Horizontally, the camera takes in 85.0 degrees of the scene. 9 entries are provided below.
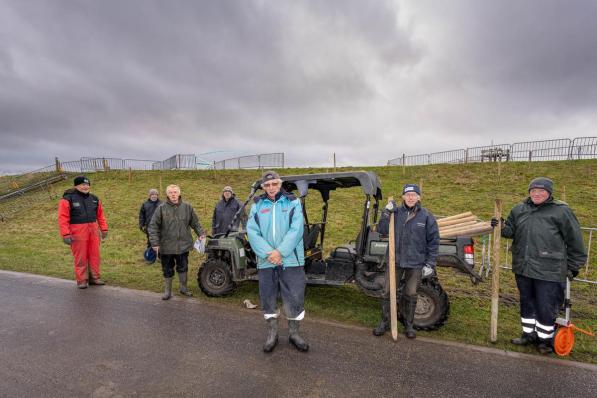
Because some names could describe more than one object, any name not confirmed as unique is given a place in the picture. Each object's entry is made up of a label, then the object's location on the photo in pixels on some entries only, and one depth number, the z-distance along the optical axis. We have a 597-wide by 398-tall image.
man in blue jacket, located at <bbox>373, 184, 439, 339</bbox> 3.96
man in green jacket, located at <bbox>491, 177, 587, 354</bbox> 3.67
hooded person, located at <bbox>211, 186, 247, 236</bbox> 7.23
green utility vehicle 4.30
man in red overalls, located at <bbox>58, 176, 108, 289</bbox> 6.01
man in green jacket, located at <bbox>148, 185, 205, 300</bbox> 5.45
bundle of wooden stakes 4.78
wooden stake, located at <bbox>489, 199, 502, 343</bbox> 3.93
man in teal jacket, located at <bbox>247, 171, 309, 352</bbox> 3.66
